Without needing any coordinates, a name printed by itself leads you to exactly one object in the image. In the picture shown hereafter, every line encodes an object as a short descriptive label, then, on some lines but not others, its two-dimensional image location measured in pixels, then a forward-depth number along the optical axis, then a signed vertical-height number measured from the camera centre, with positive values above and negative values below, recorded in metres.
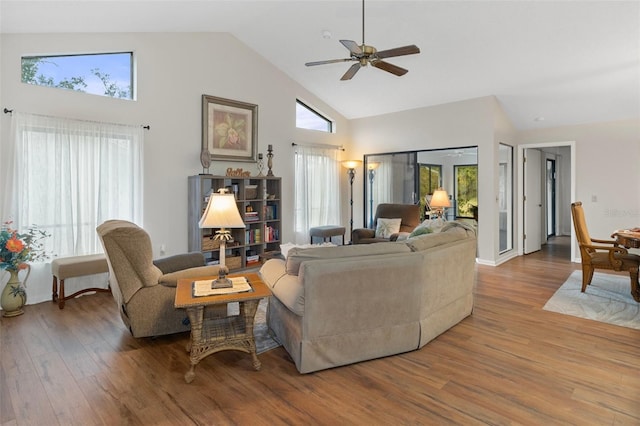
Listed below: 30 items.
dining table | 4.08 -0.36
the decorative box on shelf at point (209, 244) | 5.51 -0.54
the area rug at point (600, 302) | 3.79 -1.10
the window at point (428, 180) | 7.04 +0.53
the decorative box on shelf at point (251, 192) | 5.98 +0.26
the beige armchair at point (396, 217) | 6.42 -0.22
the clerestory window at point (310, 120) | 7.32 +1.81
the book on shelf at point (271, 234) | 6.30 -0.45
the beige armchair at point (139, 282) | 2.92 -0.62
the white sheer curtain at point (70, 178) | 4.14 +0.37
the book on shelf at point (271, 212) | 6.39 -0.07
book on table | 2.61 -0.59
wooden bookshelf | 5.50 -0.16
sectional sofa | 2.62 -0.70
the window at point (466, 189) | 6.54 +0.32
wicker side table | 2.52 -0.91
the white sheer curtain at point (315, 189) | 7.14 +0.38
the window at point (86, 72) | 4.32 +1.70
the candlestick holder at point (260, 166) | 6.47 +0.74
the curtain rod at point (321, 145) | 7.11 +1.27
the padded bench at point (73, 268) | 4.14 -0.69
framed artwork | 5.77 +1.29
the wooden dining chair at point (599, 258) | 4.29 -0.62
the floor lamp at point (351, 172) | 7.66 +0.76
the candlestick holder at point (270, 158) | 6.37 +0.86
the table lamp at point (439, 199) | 4.89 +0.11
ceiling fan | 3.34 +1.43
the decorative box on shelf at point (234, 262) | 5.77 -0.84
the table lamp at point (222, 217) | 2.72 -0.07
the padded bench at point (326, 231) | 7.07 -0.46
